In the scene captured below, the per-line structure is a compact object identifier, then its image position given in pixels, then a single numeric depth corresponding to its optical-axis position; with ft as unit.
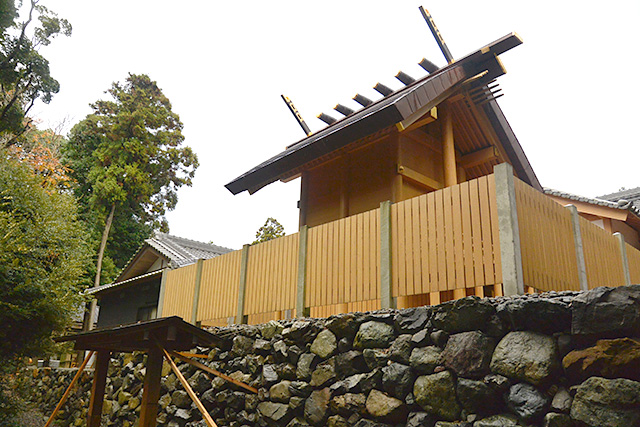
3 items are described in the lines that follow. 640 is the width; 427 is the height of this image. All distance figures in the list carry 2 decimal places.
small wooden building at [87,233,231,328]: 57.72
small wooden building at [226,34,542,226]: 28.22
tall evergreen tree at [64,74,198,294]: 90.33
